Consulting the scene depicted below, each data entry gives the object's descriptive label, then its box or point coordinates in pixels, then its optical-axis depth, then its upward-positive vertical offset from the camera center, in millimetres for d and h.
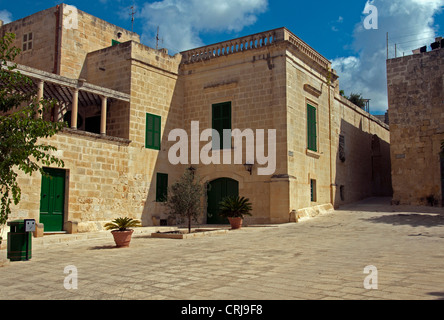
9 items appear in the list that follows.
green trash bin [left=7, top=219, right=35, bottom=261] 8359 -855
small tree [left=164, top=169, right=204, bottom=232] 12508 +91
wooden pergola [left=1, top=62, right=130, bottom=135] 12852 +3731
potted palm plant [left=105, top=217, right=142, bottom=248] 10070 -817
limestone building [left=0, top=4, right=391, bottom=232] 14125 +3329
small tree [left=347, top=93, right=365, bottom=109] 37562 +9155
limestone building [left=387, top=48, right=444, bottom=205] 17734 +3281
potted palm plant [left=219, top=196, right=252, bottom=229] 13913 -351
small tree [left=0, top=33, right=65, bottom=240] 7277 +1156
